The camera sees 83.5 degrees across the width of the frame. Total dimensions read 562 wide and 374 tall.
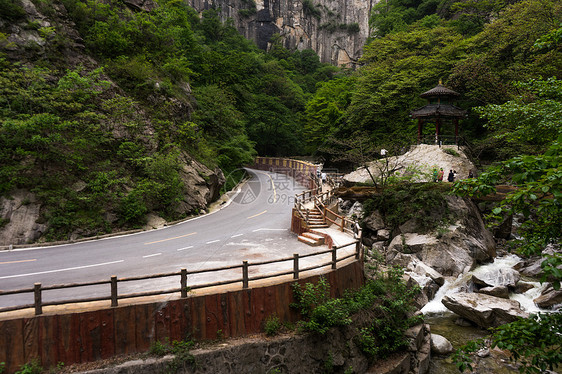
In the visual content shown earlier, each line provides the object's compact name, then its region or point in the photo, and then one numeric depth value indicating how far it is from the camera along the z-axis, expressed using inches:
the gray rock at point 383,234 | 797.9
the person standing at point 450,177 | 862.5
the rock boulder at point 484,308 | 489.7
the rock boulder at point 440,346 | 449.7
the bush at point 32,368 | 262.7
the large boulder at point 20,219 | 519.5
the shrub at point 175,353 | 296.4
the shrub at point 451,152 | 992.8
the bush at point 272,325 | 350.0
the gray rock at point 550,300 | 529.2
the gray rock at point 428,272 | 619.5
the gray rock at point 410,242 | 706.8
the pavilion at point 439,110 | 1045.2
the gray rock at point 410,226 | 760.8
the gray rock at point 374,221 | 824.3
